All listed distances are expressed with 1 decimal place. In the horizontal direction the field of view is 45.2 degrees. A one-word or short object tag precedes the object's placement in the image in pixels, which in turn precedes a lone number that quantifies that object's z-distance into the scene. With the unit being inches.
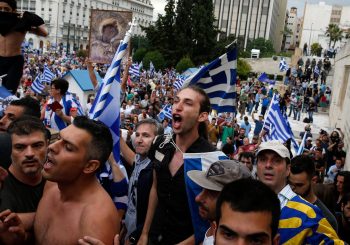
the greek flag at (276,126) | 313.6
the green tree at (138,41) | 2628.0
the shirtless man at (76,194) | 92.4
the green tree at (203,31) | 1884.8
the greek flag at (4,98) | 176.4
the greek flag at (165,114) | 457.2
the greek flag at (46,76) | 634.7
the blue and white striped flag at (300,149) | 322.1
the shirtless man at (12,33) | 164.1
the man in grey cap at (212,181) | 96.8
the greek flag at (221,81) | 217.8
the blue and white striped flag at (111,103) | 153.0
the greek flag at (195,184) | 108.3
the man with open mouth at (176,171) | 122.3
